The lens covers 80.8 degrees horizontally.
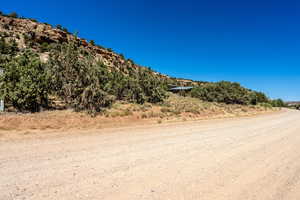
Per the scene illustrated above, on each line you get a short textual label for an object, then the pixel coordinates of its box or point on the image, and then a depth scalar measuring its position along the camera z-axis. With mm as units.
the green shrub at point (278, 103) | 58797
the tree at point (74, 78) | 14453
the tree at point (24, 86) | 11195
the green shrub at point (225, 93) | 40438
